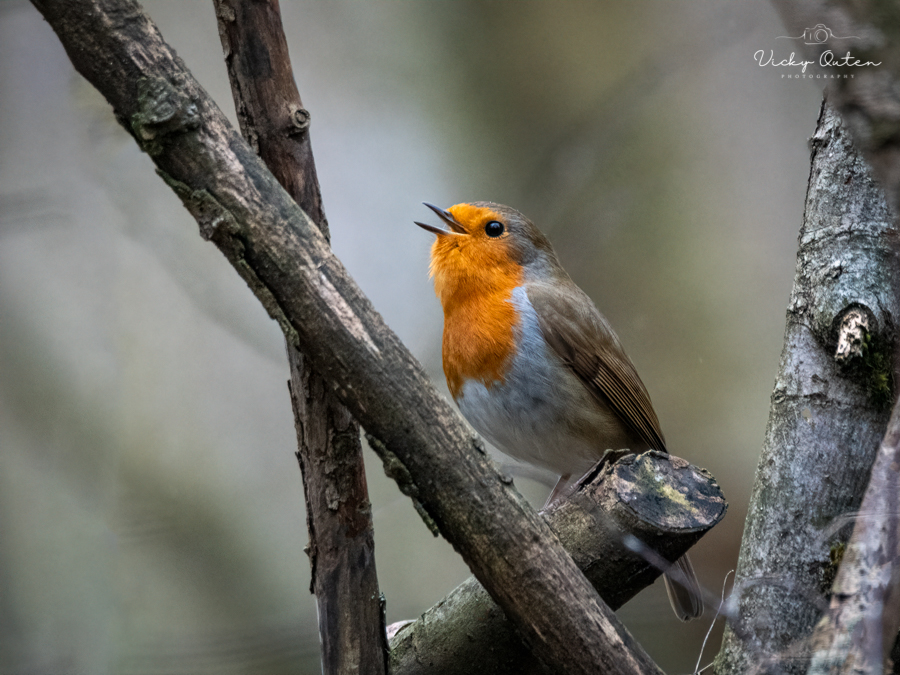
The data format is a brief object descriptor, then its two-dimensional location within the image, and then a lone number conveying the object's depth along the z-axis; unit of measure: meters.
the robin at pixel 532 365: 3.52
